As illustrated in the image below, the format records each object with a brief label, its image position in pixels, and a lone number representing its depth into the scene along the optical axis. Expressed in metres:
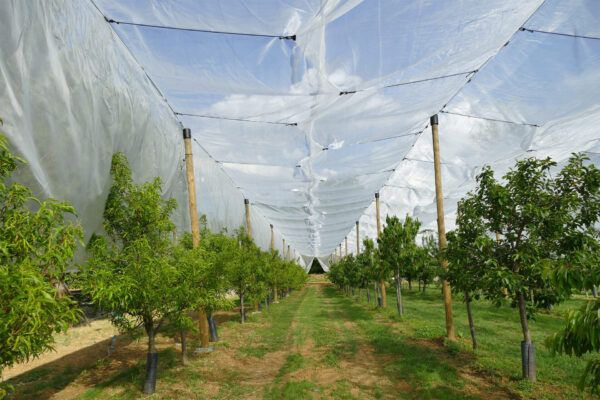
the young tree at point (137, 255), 5.92
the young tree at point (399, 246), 15.23
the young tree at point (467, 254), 6.78
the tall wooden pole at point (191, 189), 9.67
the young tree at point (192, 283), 6.61
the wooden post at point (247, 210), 18.69
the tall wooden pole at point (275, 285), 27.36
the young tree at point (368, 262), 21.36
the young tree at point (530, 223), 5.81
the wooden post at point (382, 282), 18.23
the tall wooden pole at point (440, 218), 9.48
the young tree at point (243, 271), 15.02
